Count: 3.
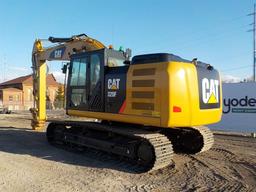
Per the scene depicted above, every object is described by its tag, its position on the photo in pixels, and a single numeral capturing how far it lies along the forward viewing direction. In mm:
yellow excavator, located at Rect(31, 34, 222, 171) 4719
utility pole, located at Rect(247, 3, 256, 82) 26675
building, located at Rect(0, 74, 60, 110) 44692
